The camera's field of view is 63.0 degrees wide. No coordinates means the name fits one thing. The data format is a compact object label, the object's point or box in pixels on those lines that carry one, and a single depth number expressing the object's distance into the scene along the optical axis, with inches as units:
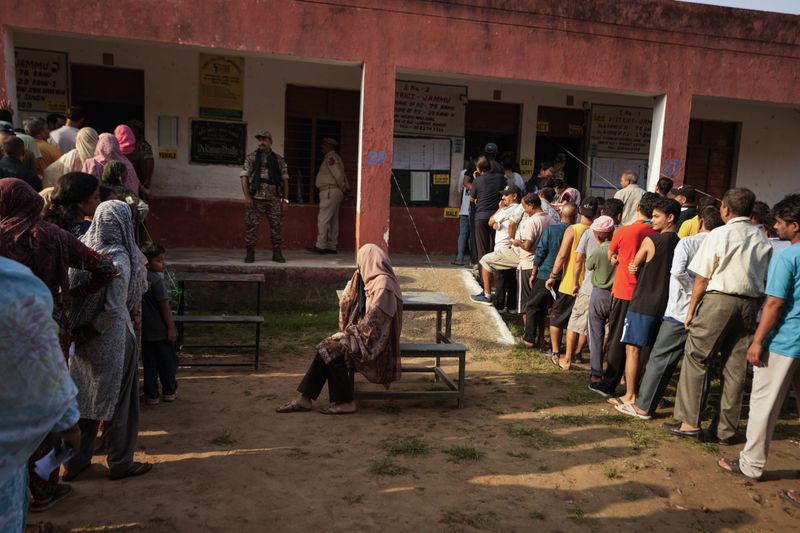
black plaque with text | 380.5
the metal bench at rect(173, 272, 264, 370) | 233.9
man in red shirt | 215.8
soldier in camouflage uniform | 334.0
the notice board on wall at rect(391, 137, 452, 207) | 414.9
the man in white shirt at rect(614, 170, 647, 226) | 330.6
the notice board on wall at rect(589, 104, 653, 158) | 448.8
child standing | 196.7
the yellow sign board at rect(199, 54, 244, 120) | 376.8
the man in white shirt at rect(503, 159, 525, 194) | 384.5
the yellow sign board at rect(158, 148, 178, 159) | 376.5
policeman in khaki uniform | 386.6
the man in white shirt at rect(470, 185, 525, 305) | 305.7
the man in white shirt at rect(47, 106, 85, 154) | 273.1
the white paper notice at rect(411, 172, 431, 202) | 418.9
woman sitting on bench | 197.2
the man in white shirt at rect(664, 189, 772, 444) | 176.1
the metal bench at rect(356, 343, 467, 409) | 205.0
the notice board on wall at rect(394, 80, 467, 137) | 408.5
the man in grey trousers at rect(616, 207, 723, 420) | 197.5
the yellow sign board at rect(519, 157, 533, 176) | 438.0
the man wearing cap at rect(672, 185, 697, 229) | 273.0
